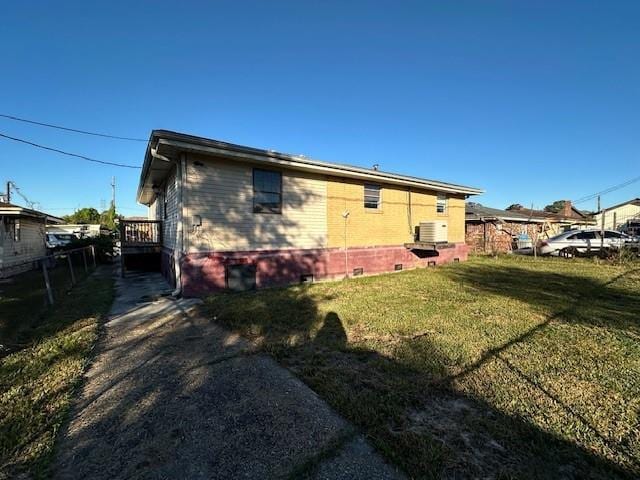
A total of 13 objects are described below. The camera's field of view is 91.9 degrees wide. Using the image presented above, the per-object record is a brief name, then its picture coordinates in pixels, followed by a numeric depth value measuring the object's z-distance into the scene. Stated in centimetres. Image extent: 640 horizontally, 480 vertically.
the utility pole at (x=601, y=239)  1483
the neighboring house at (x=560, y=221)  2331
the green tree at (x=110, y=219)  3591
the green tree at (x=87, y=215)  4513
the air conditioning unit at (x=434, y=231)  1105
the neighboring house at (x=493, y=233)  1931
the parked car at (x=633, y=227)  2492
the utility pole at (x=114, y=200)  3732
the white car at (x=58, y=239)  2178
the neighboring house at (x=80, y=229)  2933
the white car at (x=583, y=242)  1529
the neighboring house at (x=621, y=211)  3730
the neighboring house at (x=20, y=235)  1126
